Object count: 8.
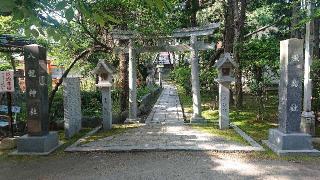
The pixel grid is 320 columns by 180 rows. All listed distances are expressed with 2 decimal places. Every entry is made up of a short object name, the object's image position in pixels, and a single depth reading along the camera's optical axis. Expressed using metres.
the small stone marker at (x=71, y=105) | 10.78
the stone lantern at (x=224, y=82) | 11.81
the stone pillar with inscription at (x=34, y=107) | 8.93
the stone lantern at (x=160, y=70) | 37.50
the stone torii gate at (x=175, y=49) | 13.47
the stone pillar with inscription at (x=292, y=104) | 8.57
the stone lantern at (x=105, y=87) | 12.34
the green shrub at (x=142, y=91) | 21.51
